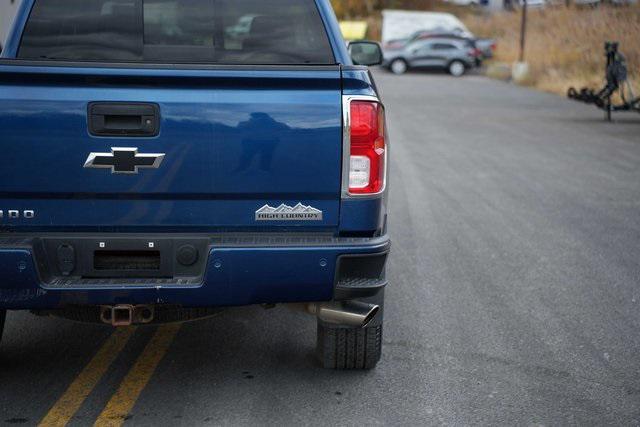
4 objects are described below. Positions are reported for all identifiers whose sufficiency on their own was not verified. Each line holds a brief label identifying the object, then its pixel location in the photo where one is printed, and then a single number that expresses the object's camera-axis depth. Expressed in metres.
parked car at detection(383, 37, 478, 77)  43.03
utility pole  38.84
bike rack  20.41
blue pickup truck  4.40
